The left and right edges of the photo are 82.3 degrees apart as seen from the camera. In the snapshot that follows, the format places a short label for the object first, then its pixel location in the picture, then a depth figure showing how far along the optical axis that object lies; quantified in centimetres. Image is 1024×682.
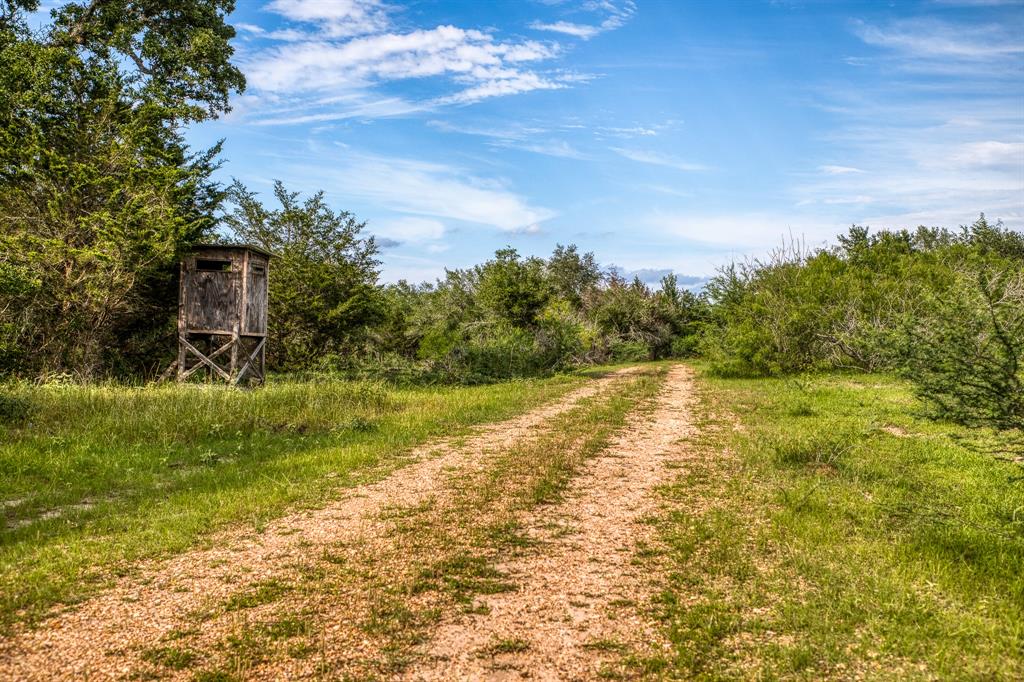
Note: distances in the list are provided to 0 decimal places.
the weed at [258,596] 403
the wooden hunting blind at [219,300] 1875
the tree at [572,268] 5576
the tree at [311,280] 2461
